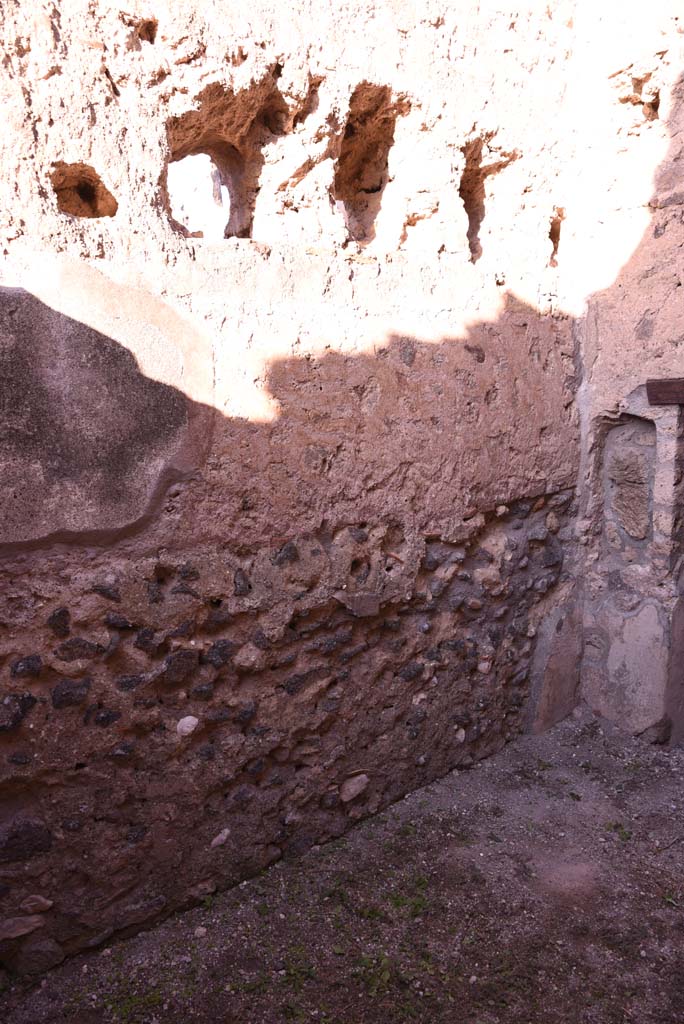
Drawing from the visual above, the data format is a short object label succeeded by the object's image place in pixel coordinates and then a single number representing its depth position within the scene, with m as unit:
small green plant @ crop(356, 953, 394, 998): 2.10
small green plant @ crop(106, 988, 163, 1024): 1.97
